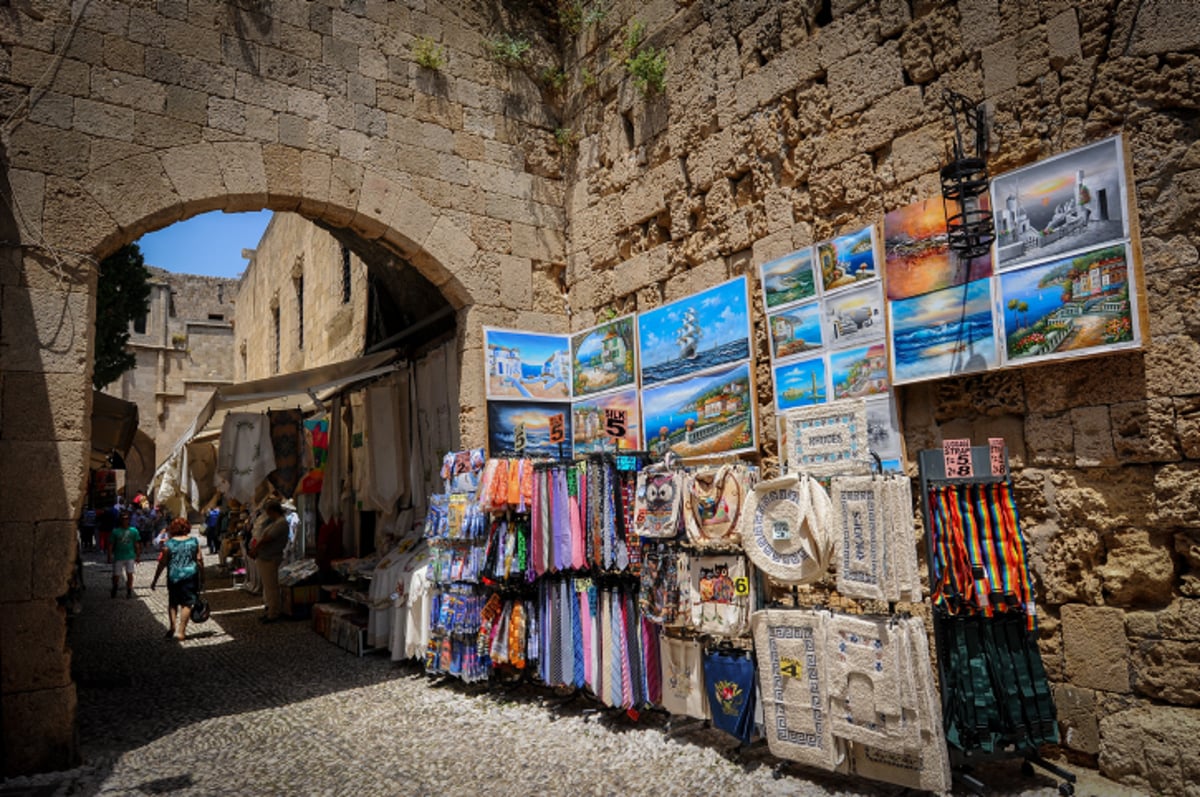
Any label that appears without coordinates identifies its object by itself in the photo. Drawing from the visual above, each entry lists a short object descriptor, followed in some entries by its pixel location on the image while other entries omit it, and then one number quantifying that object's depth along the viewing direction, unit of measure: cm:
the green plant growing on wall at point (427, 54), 604
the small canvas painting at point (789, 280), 448
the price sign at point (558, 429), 574
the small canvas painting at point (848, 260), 417
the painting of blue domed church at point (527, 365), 591
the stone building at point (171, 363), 2356
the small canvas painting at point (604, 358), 569
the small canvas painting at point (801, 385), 433
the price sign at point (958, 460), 323
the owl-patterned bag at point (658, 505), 400
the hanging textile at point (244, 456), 803
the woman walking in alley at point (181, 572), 747
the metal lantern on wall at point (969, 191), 362
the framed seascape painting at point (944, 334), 361
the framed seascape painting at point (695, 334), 488
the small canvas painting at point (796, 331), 440
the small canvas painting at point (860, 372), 405
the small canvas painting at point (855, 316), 407
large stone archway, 418
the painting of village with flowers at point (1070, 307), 320
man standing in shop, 841
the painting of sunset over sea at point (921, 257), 371
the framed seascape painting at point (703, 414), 480
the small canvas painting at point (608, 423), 550
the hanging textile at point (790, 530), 332
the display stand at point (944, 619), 310
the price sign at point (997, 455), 323
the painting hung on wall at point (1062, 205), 327
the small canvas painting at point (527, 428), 580
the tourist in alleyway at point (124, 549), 1045
